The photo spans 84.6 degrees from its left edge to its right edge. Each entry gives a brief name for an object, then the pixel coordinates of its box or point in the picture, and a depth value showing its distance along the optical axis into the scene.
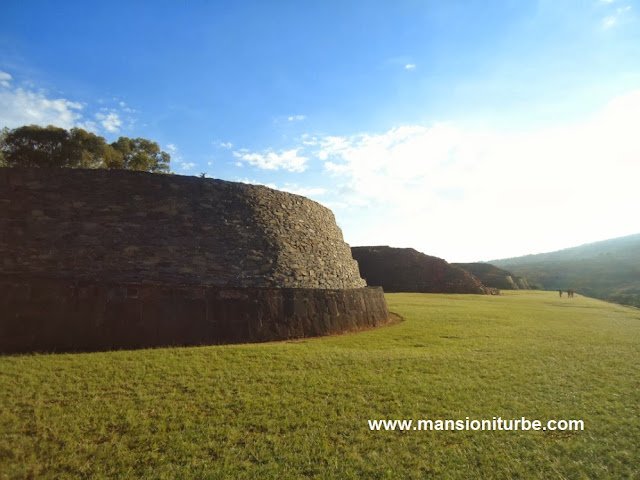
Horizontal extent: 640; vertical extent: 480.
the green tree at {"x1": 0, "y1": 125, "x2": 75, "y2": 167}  19.08
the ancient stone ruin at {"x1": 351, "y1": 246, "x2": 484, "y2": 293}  33.59
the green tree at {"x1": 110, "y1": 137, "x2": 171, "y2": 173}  23.36
